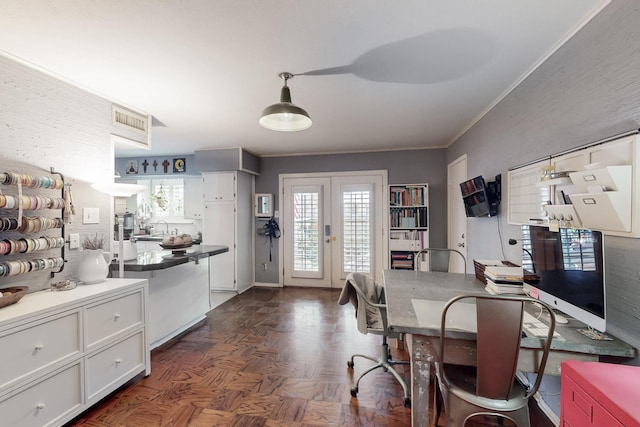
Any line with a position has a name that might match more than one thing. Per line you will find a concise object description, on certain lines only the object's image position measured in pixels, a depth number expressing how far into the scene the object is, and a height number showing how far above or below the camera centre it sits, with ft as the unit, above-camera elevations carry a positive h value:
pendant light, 5.99 +2.32
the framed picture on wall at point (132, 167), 17.29 +3.22
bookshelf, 14.67 -0.37
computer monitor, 4.03 -0.96
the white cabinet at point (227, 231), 15.12 -0.77
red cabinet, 2.68 -1.90
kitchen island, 8.67 -2.55
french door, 15.61 -0.55
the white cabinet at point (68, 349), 4.85 -2.73
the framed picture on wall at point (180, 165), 16.72 +3.21
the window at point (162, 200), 17.71 +1.15
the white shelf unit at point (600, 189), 3.84 +0.41
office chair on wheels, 6.51 -2.53
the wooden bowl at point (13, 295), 5.14 -1.49
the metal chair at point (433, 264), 9.93 -1.73
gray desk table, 4.11 -2.11
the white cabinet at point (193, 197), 17.29 +1.26
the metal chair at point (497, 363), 4.04 -2.21
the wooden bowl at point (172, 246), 9.82 -1.03
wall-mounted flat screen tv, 8.62 +0.62
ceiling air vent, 8.58 +3.26
